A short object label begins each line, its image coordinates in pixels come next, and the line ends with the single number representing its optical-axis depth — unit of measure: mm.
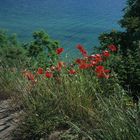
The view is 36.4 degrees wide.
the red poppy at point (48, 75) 2434
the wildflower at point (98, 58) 2664
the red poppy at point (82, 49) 2706
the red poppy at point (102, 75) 2366
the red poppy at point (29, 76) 2609
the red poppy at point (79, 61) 2568
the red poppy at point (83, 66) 2444
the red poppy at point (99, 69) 2349
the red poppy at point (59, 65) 2533
